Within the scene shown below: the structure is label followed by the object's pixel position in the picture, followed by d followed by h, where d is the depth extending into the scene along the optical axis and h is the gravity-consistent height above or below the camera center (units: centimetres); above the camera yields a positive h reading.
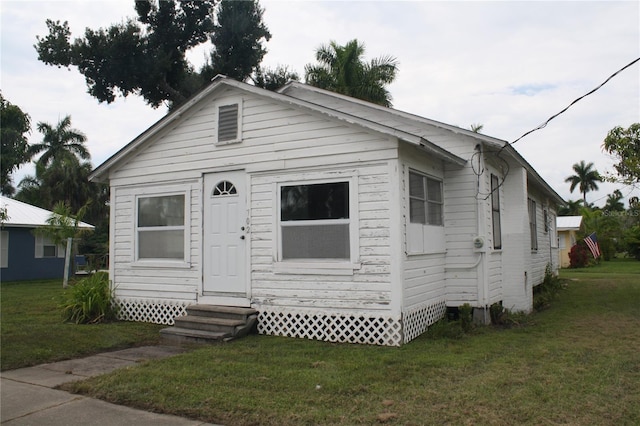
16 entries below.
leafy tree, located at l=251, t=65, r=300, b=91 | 2694 +930
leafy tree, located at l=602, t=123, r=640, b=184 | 1128 +231
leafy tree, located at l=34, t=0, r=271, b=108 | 2442 +1006
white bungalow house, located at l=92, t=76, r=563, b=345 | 773 +62
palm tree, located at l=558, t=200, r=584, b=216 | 5138 +436
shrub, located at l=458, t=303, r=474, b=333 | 867 -110
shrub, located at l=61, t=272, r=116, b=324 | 974 -91
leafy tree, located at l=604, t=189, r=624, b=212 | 6393 +582
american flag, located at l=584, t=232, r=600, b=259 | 2795 +34
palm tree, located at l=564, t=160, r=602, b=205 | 6594 +933
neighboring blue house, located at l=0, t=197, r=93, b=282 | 2134 +27
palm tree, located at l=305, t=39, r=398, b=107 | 2598 +915
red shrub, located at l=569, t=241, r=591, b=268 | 2941 -33
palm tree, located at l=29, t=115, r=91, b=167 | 3997 +883
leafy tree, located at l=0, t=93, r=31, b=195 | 2820 +664
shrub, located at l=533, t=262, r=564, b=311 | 1218 -109
